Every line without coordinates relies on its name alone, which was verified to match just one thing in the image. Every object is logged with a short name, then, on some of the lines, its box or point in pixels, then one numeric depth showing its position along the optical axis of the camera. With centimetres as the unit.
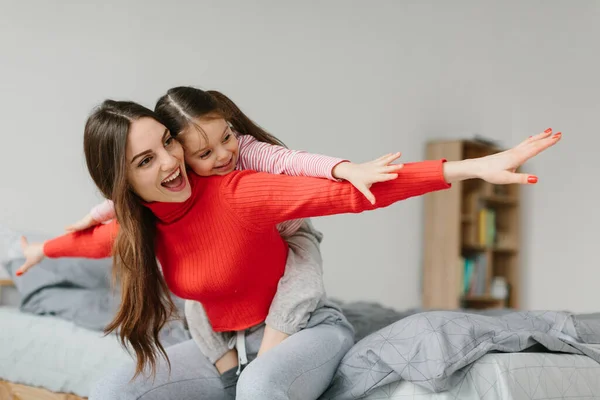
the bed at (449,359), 124
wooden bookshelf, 427
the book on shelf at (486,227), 451
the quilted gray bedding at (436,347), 124
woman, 128
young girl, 145
